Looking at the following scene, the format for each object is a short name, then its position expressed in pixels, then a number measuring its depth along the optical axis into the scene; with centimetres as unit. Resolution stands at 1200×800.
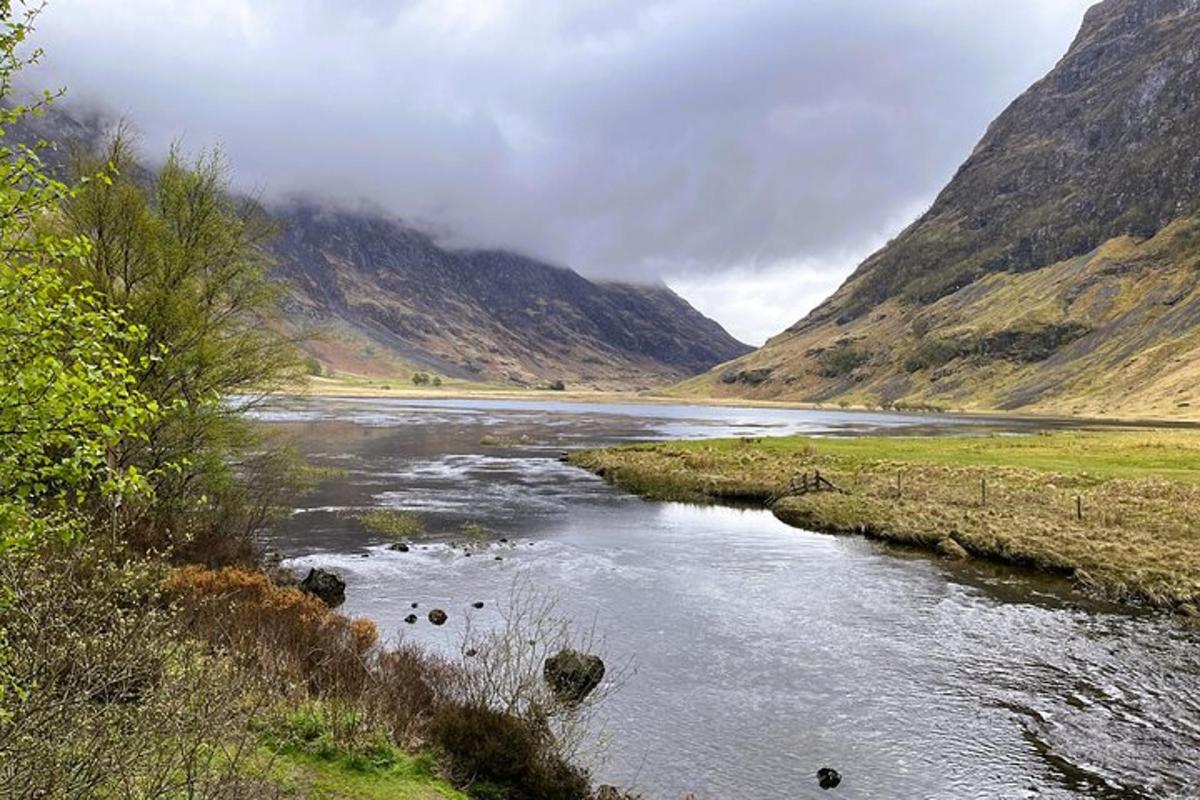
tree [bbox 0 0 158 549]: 745
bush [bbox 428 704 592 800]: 1386
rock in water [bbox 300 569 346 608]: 2702
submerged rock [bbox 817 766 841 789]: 1554
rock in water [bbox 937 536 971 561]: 3609
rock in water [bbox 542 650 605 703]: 1886
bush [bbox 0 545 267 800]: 665
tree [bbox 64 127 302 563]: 2522
